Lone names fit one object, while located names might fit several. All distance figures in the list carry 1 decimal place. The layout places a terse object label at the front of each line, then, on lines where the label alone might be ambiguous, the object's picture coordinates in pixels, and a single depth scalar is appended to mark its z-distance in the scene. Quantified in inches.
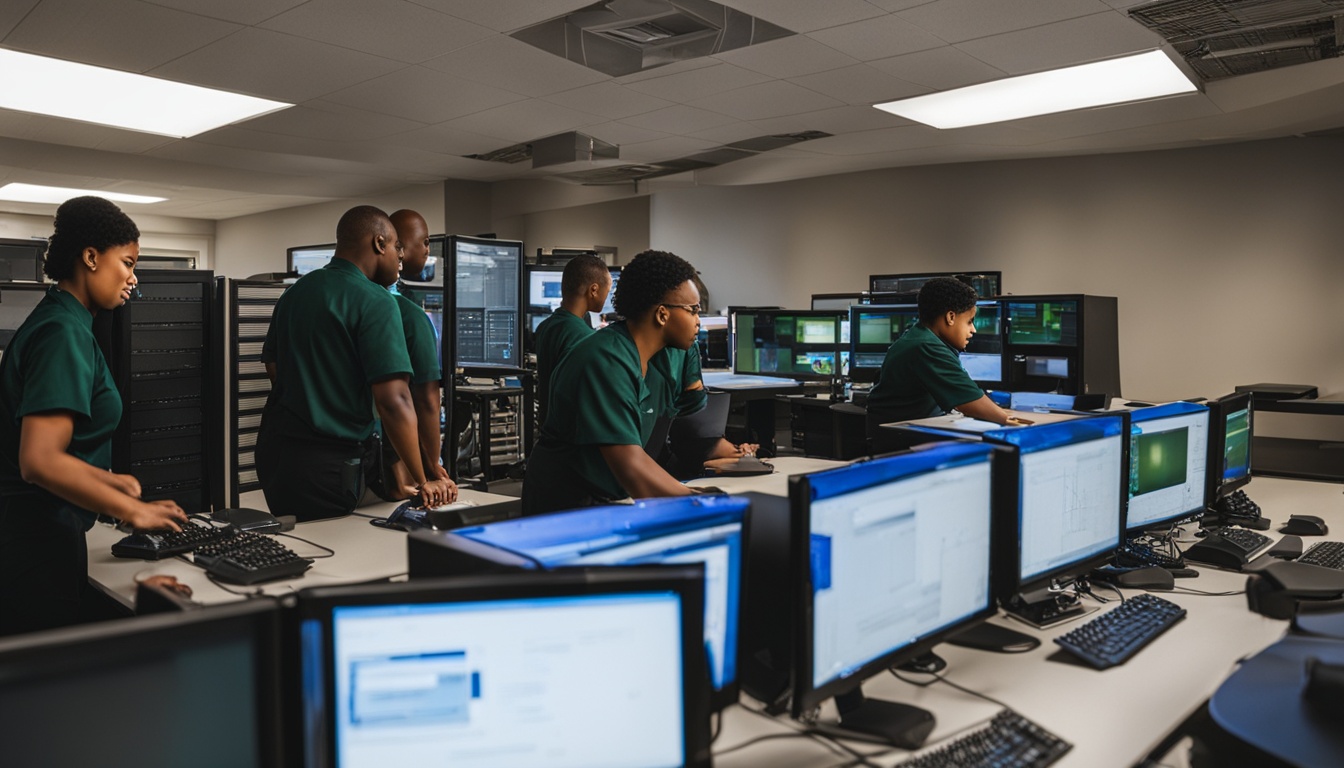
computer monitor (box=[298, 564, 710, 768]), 35.6
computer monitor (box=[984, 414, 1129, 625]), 69.4
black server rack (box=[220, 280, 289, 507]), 151.0
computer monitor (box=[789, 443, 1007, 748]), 49.1
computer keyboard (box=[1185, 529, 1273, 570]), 93.1
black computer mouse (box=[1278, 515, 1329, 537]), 106.7
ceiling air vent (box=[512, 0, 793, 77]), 177.9
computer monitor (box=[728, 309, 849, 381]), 253.4
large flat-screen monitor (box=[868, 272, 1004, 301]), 294.7
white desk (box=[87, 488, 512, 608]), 73.6
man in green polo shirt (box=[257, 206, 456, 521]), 97.0
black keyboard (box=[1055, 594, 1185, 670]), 66.9
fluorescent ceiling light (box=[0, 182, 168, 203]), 426.6
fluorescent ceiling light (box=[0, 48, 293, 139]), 224.8
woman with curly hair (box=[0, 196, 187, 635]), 69.2
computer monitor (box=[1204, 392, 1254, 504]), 102.0
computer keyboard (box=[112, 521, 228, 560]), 81.2
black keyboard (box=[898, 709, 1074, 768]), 49.8
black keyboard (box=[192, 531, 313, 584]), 74.2
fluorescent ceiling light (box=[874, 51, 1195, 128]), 209.5
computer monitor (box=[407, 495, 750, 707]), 45.3
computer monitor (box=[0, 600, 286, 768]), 29.5
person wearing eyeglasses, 81.4
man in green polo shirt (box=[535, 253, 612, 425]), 144.6
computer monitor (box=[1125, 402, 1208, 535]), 90.9
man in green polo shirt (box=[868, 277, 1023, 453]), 134.6
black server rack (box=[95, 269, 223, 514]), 140.2
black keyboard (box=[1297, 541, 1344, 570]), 91.8
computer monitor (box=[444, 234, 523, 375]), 201.5
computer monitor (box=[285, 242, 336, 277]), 263.1
